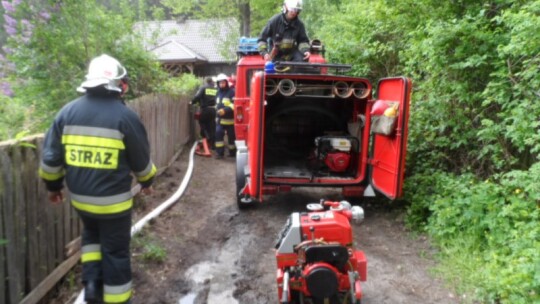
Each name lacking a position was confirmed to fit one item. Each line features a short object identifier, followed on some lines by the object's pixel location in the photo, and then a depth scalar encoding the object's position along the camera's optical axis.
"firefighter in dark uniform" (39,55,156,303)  3.22
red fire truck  5.26
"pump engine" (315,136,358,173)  6.06
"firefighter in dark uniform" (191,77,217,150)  10.87
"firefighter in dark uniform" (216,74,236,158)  10.13
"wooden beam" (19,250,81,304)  3.36
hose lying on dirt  3.77
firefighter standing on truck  7.11
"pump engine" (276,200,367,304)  3.12
